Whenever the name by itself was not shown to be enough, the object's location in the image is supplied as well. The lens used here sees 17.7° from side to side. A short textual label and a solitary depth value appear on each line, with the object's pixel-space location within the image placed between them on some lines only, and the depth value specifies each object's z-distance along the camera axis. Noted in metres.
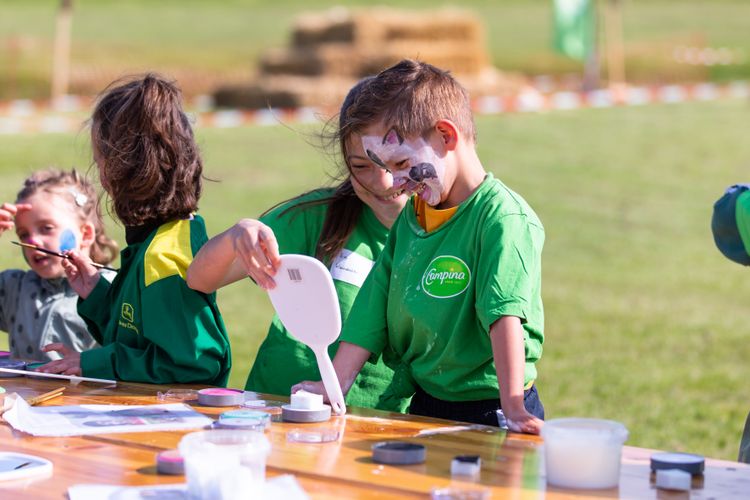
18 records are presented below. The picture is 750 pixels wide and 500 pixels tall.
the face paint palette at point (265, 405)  6.30
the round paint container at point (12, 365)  7.43
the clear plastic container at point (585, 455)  4.90
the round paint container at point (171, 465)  5.09
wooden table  4.90
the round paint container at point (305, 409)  6.07
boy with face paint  6.56
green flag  43.71
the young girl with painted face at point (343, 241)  7.70
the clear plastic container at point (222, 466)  4.57
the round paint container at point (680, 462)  5.06
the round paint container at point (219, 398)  6.42
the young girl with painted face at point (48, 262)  9.17
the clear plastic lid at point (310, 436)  5.66
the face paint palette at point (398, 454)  5.24
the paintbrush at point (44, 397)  6.51
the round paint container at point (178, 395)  6.65
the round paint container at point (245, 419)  5.82
